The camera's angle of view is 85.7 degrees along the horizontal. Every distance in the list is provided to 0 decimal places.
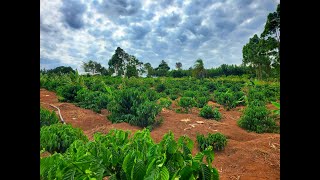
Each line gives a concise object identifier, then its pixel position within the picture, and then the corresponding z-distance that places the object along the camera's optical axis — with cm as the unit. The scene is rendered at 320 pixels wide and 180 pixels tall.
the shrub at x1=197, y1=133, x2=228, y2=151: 310
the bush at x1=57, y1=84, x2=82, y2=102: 627
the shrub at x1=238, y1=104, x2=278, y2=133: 420
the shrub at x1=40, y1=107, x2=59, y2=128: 313
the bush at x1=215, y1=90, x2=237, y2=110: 659
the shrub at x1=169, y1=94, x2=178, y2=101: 778
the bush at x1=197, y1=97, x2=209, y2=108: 650
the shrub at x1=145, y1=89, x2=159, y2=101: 629
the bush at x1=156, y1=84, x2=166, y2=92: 990
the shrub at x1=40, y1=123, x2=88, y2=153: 204
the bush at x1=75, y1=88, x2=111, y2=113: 544
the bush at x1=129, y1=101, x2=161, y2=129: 427
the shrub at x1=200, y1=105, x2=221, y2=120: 508
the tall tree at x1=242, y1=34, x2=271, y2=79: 1343
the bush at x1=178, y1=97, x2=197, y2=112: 592
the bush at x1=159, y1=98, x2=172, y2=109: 572
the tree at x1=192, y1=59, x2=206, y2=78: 1915
